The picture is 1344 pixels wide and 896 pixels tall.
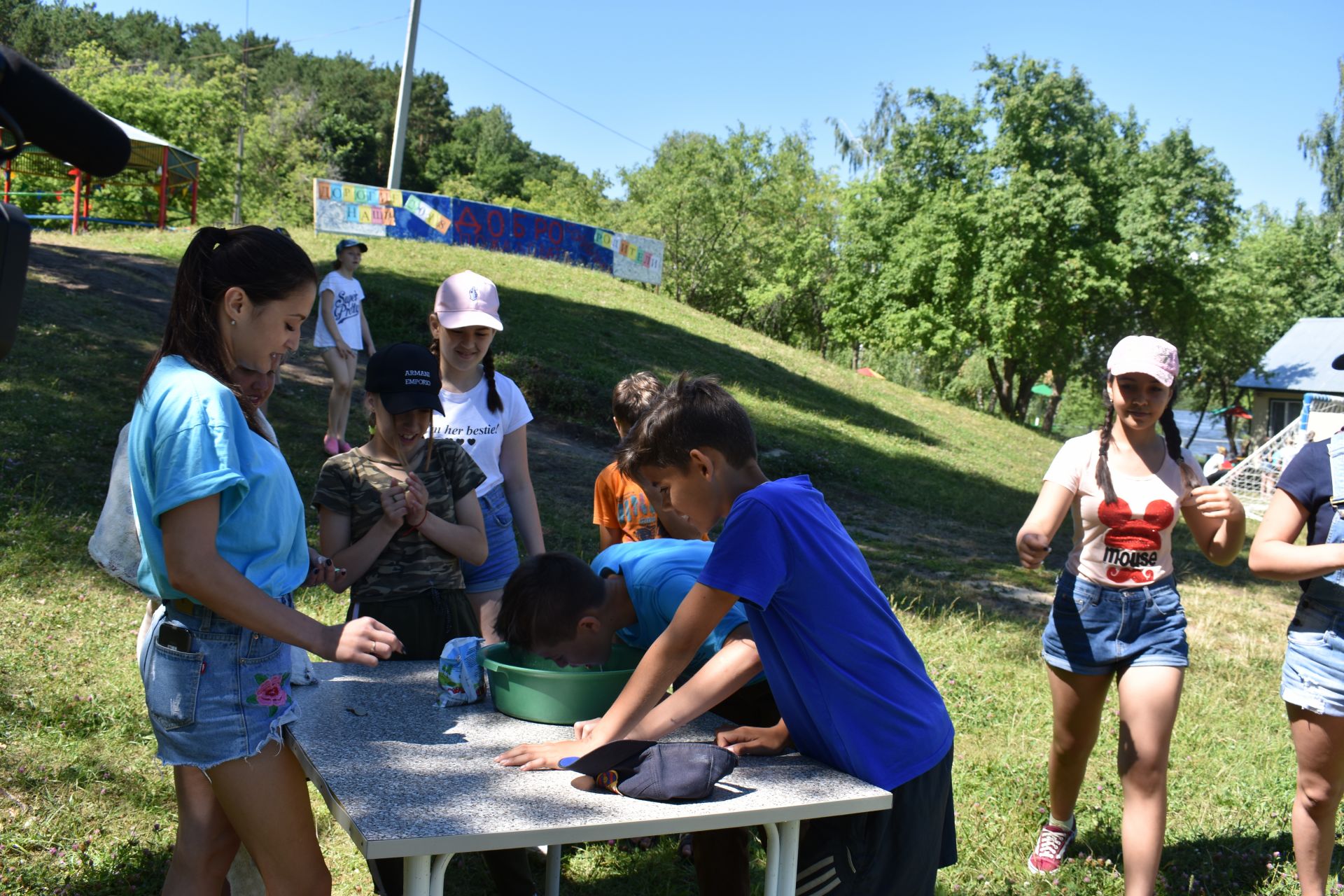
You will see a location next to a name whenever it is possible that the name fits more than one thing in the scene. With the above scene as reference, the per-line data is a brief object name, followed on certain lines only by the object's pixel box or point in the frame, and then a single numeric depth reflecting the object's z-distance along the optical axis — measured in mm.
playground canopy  21031
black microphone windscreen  1392
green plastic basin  2287
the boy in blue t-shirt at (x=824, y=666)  2037
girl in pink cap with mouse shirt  3070
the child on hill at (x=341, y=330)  8500
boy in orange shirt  3752
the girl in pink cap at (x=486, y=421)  3621
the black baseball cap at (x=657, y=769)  1859
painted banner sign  20406
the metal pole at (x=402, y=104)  19203
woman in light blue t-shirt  1812
